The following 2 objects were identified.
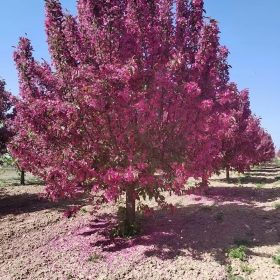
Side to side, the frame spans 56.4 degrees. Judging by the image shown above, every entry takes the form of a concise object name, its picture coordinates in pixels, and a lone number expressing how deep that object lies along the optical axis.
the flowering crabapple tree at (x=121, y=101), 5.95
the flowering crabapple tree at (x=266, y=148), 28.16
